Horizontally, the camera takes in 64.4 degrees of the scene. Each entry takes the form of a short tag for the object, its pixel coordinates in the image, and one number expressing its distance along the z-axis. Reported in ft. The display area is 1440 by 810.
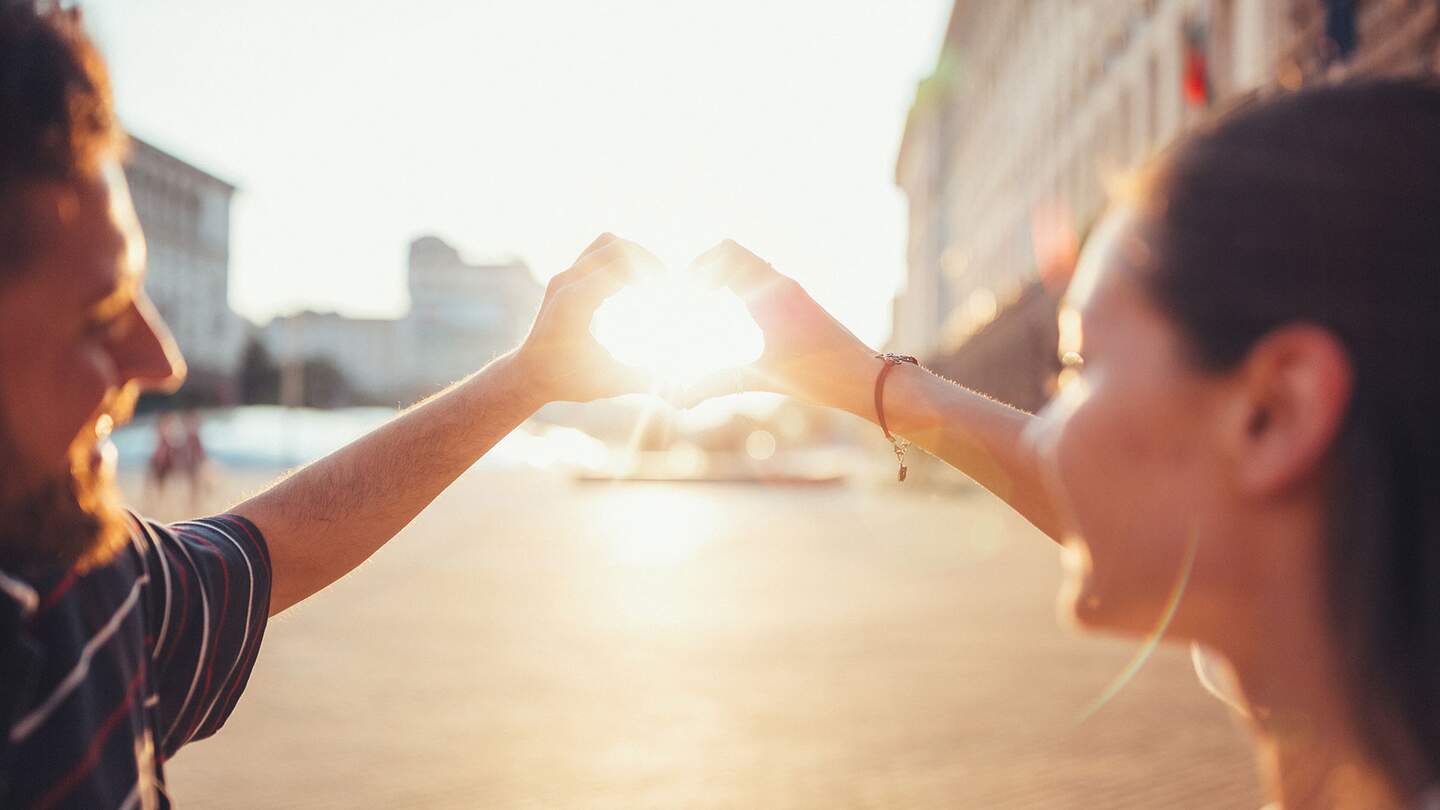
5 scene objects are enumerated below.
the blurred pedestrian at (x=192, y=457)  79.20
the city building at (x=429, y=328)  318.86
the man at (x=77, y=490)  3.59
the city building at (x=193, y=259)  228.63
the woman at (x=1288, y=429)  3.00
